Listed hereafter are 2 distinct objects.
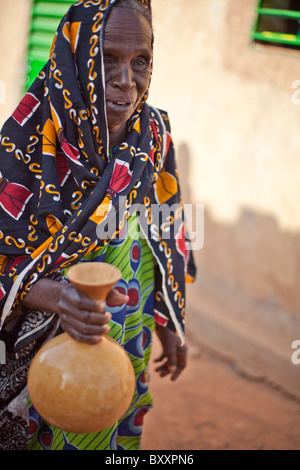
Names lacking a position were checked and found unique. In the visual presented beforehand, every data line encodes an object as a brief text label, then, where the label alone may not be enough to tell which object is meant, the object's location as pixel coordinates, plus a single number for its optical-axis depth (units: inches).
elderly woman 61.6
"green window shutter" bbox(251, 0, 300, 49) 132.9
